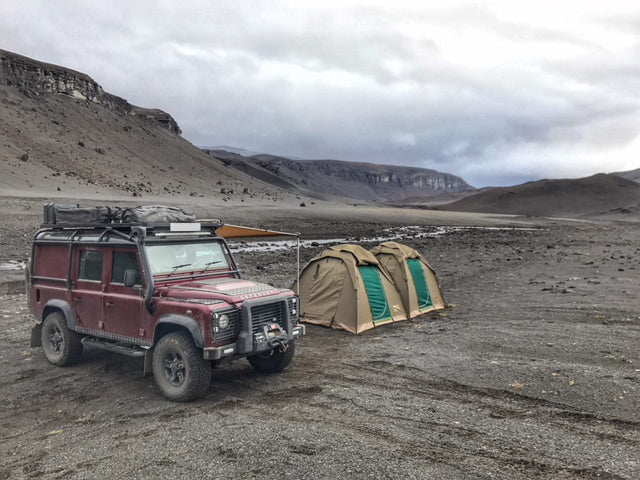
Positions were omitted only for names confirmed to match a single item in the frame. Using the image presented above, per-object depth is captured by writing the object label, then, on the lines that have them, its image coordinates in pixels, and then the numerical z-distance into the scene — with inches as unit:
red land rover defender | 285.1
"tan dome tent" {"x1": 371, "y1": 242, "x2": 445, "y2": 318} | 535.8
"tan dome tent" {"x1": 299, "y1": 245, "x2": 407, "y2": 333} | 477.4
